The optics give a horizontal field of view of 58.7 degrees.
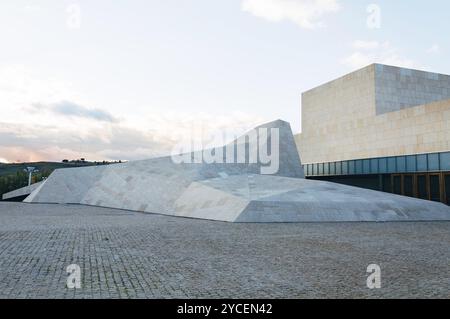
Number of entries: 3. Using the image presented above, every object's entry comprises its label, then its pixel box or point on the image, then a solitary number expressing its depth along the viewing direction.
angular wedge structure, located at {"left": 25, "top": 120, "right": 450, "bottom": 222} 21.97
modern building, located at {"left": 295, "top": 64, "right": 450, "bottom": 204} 33.22
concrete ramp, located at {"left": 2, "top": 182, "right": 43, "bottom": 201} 48.16
